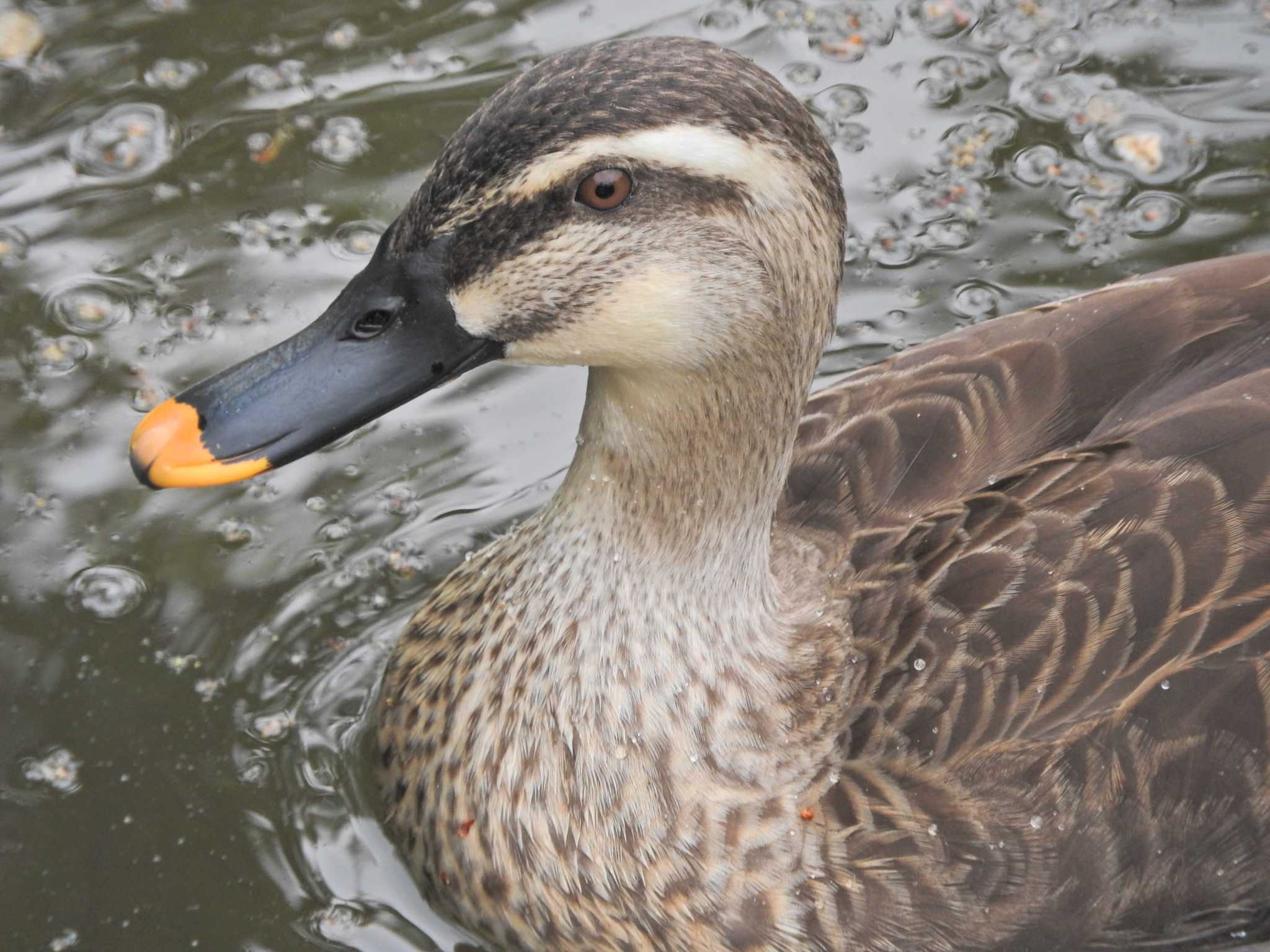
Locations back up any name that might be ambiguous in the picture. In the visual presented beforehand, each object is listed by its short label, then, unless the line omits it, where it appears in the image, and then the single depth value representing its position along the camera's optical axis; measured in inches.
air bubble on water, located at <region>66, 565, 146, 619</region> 163.9
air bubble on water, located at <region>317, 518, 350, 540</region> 170.7
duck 109.1
